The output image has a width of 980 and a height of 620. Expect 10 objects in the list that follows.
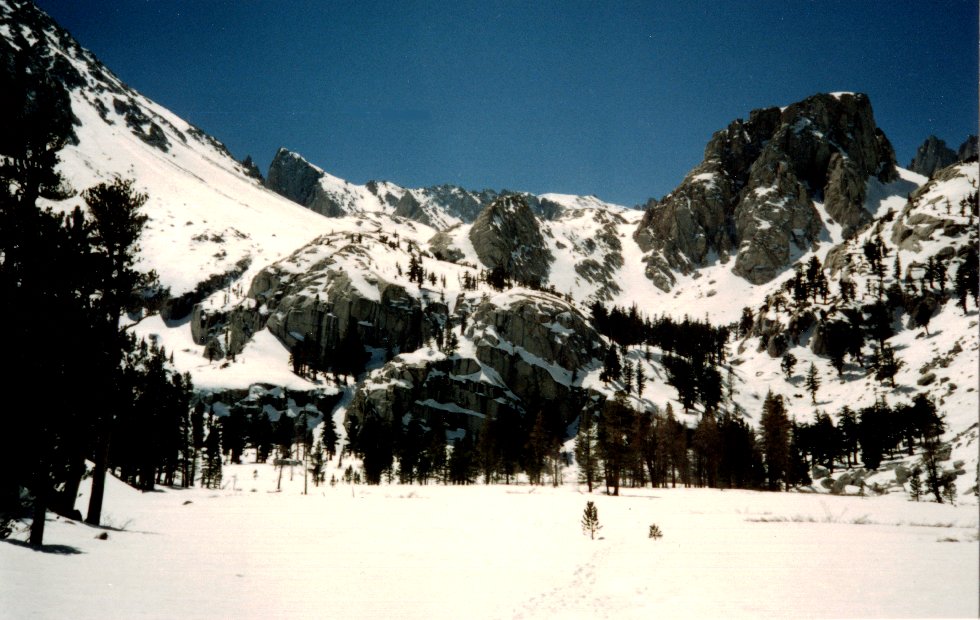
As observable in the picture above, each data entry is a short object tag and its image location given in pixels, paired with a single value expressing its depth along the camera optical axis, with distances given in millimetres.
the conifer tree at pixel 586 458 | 55562
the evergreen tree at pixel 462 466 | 78000
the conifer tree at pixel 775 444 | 68650
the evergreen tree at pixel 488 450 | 81938
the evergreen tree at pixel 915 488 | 50406
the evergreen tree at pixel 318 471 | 70875
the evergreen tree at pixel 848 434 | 83062
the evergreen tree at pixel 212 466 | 70538
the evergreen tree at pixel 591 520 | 21266
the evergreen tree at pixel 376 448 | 79500
